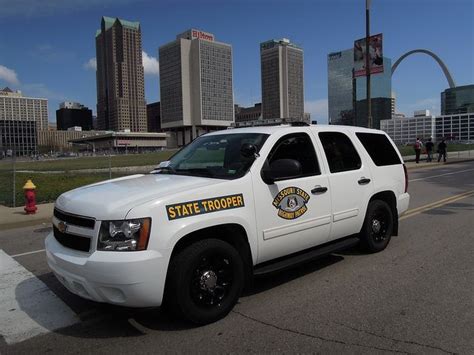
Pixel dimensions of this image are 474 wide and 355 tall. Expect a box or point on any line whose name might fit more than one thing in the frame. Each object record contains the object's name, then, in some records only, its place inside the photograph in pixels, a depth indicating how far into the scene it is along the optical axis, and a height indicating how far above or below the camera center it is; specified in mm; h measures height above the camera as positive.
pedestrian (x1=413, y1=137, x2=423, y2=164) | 29812 -46
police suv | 3682 -629
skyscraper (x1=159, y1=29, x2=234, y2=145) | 148875 +26062
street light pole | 22047 +4801
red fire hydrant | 10924 -1028
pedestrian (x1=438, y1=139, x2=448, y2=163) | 30625 -90
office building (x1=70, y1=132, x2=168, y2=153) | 173500 +6115
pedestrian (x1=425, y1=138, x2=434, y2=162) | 30922 -71
